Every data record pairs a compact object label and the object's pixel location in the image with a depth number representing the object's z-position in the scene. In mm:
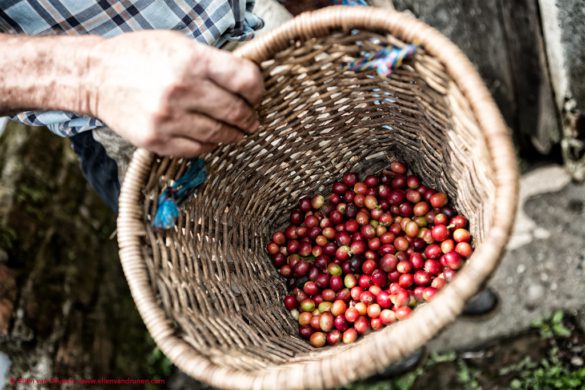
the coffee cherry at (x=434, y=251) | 720
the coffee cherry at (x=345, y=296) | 750
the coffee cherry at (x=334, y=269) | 766
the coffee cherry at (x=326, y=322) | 720
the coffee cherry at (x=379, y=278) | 736
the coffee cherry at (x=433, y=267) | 713
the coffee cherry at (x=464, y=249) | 688
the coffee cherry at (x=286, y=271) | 780
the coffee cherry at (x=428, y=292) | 675
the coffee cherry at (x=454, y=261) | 689
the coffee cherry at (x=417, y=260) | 725
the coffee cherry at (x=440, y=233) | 717
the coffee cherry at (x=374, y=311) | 712
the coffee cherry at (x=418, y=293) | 693
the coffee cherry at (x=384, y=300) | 717
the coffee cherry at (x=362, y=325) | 705
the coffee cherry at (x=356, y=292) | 740
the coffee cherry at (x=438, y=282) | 687
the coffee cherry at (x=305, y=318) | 736
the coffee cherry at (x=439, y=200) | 741
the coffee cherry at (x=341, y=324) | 724
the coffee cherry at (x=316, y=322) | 726
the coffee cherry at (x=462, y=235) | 700
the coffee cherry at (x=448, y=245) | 707
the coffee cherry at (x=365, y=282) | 746
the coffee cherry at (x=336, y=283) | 760
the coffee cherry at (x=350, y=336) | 702
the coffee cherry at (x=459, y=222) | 709
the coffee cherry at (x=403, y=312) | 661
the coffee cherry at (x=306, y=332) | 726
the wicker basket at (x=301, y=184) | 542
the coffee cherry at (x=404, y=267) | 728
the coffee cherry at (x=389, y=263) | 737
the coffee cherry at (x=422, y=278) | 708
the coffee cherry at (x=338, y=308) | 735
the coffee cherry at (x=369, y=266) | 752
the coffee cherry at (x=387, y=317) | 697
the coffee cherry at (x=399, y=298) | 696
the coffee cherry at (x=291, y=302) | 755
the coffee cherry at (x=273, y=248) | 786
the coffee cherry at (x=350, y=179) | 794
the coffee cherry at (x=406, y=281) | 718
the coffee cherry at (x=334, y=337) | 715
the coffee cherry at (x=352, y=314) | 719
